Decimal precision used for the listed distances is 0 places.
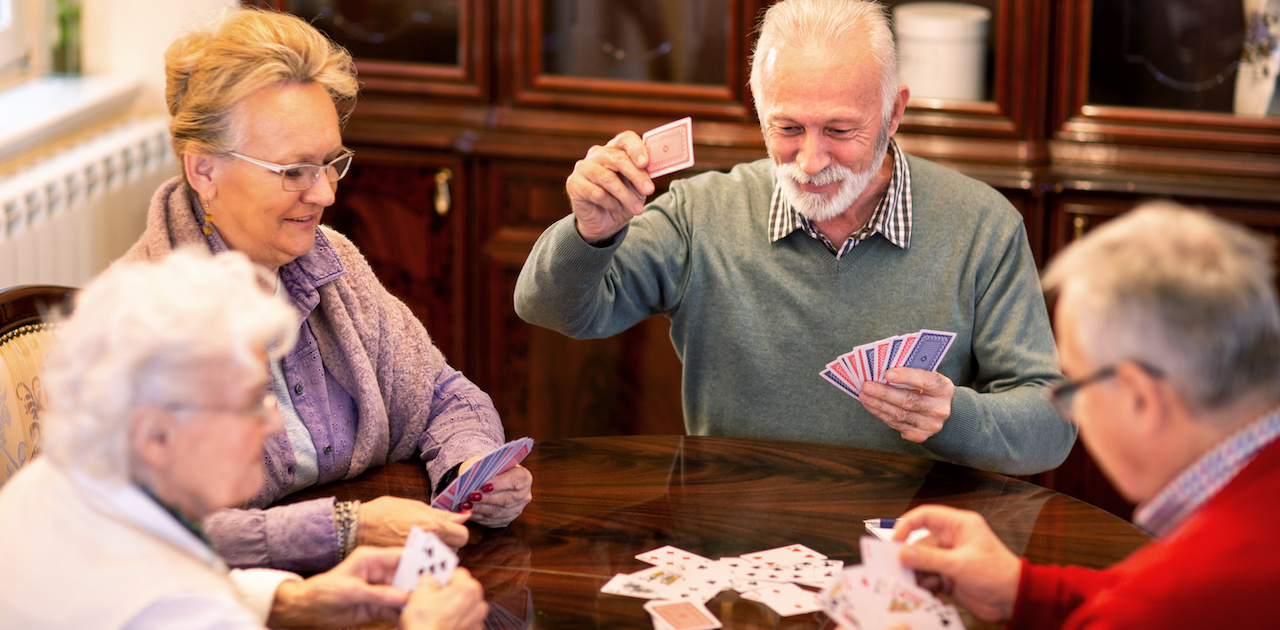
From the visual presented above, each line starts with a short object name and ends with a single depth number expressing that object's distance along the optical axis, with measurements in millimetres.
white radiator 3271
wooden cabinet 3475
